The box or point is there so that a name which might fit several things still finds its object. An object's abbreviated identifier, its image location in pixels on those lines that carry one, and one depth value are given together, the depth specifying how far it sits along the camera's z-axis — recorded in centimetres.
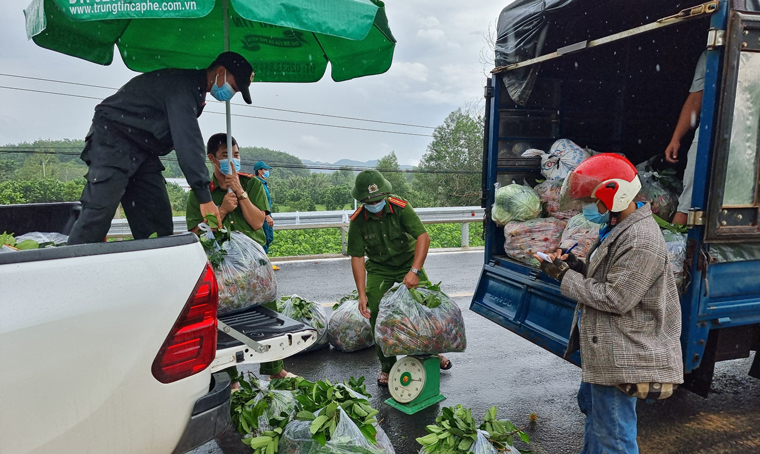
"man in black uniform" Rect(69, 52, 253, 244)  301
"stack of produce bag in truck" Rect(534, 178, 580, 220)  443
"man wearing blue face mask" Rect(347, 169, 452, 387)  393
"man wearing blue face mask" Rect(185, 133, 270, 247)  357
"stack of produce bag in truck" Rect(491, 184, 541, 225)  438
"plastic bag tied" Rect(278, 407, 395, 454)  247
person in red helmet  231
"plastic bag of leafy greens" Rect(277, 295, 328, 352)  479
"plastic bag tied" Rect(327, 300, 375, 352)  480
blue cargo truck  286
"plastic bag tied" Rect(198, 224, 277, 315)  306
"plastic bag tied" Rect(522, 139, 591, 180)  452
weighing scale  368
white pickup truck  154
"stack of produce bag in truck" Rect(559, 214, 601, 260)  372
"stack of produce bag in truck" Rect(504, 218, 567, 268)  426
